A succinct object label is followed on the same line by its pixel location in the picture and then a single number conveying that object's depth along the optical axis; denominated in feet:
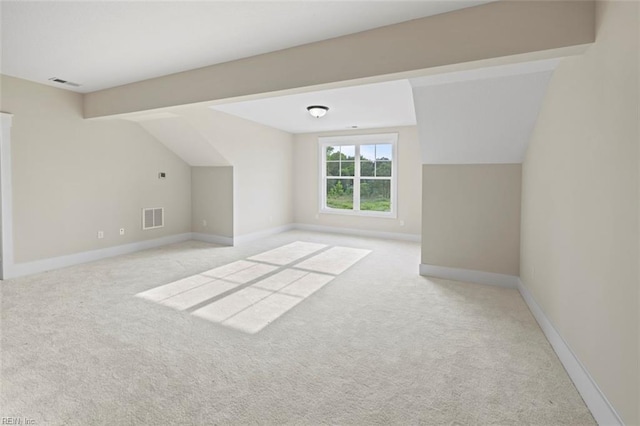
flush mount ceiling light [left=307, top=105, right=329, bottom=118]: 16.65
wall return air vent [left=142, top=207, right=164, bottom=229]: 19.52
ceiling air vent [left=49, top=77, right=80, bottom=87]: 13.50
